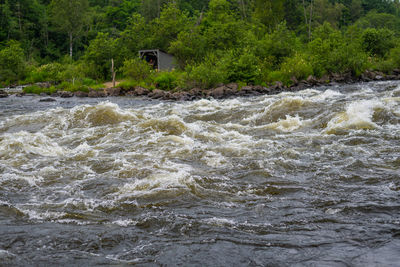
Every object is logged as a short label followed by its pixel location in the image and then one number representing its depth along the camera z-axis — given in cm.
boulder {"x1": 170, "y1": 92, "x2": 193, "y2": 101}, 2173
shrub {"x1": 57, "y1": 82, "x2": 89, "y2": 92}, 2743
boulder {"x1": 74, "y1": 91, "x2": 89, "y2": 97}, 2586
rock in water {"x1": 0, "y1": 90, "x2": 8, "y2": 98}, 2526
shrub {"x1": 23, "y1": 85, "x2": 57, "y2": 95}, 2755
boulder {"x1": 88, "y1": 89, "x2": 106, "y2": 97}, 2567
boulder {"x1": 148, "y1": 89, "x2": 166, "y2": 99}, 2316
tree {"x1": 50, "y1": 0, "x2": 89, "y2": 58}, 5194
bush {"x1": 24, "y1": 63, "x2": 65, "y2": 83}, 3509
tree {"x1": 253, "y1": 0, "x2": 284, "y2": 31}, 5122
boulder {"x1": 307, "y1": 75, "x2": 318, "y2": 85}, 2580
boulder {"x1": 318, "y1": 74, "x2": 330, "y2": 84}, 2621
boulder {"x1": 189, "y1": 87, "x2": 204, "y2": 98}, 2280
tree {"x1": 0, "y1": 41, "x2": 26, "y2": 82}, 3447
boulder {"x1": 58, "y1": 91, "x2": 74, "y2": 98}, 2548
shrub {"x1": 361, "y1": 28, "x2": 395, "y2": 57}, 3716
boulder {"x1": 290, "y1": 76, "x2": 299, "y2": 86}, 2539
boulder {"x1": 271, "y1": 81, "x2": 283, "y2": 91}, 2435
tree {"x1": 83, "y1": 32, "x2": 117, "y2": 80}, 3494
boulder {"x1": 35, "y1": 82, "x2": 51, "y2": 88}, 3064
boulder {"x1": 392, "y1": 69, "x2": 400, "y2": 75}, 2936
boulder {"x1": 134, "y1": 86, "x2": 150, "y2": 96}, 2536
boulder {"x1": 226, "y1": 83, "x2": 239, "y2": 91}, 2349
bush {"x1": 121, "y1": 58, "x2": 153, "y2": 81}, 2883
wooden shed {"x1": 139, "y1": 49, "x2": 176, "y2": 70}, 3569
